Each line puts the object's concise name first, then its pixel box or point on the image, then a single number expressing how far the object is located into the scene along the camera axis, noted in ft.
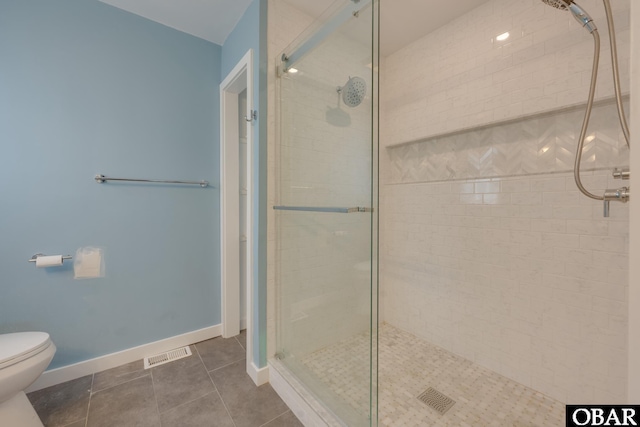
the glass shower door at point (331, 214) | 3.85
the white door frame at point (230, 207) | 7.14
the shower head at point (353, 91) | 4.03
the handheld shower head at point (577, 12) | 3.46
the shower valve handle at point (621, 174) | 2.56
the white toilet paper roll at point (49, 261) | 5.06
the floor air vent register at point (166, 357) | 6.11
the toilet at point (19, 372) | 3.74
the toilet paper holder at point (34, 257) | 5.12
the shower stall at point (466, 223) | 4.21
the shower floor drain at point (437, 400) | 4.79
